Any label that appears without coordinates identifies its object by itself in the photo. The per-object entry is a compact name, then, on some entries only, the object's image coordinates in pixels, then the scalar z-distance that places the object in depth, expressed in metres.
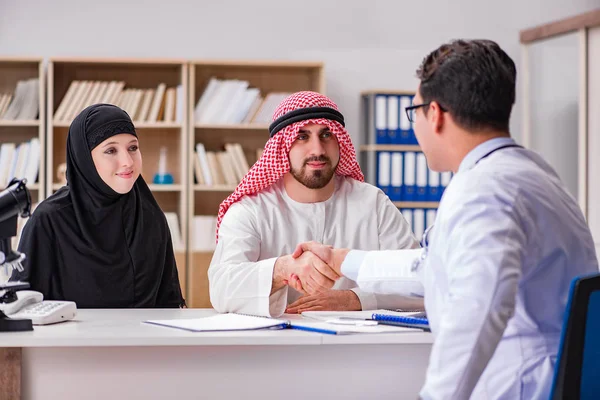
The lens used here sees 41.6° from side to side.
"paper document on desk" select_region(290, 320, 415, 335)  2.01
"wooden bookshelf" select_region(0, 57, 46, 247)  5.63
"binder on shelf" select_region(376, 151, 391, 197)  5.97
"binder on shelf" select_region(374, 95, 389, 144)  6.01
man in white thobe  2.79
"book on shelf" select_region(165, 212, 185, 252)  5.76
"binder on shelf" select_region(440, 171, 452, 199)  6.05
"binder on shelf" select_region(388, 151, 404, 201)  5.99
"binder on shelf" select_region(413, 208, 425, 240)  6.02
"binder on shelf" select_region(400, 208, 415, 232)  6.00
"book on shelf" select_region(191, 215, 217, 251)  5.77
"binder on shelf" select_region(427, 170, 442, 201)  6.04
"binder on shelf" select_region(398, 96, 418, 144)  6.03
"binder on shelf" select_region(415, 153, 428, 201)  6.02
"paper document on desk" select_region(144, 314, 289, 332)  2.04
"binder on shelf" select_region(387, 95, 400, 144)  6.03
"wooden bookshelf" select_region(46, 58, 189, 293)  5.68
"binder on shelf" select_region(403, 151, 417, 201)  6.00
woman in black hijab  2.87
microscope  2.06
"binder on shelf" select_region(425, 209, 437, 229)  6.02
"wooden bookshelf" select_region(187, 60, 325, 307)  5.75
